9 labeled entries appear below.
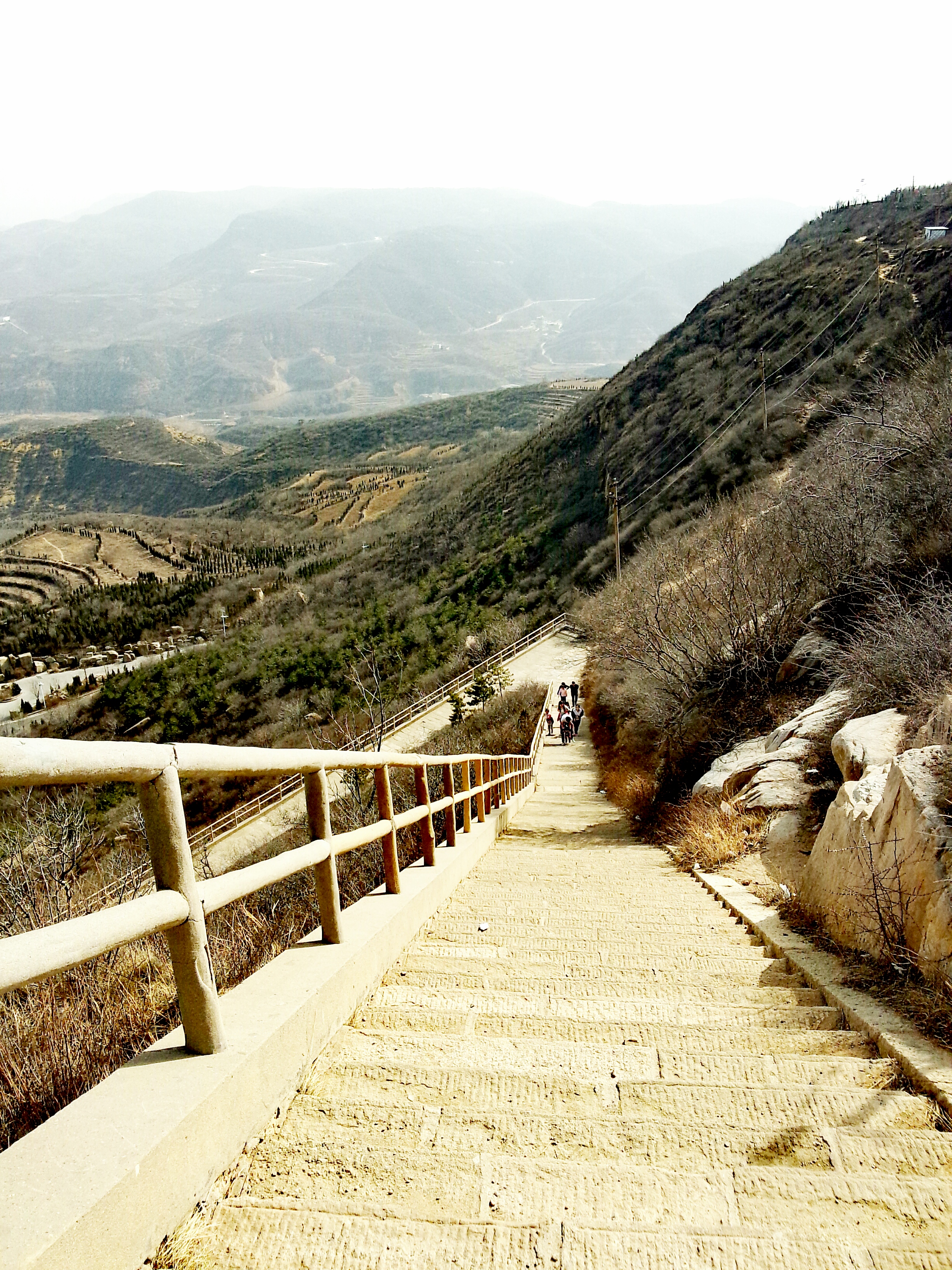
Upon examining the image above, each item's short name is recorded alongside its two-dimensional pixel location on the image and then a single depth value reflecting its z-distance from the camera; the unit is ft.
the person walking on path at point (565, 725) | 84.28
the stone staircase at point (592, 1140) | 6.10
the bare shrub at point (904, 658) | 22.31
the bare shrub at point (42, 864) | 24.97
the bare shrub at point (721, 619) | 43.11
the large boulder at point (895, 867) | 11.48
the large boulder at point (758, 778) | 26.63
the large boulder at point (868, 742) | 19.80
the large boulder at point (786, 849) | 20.48
